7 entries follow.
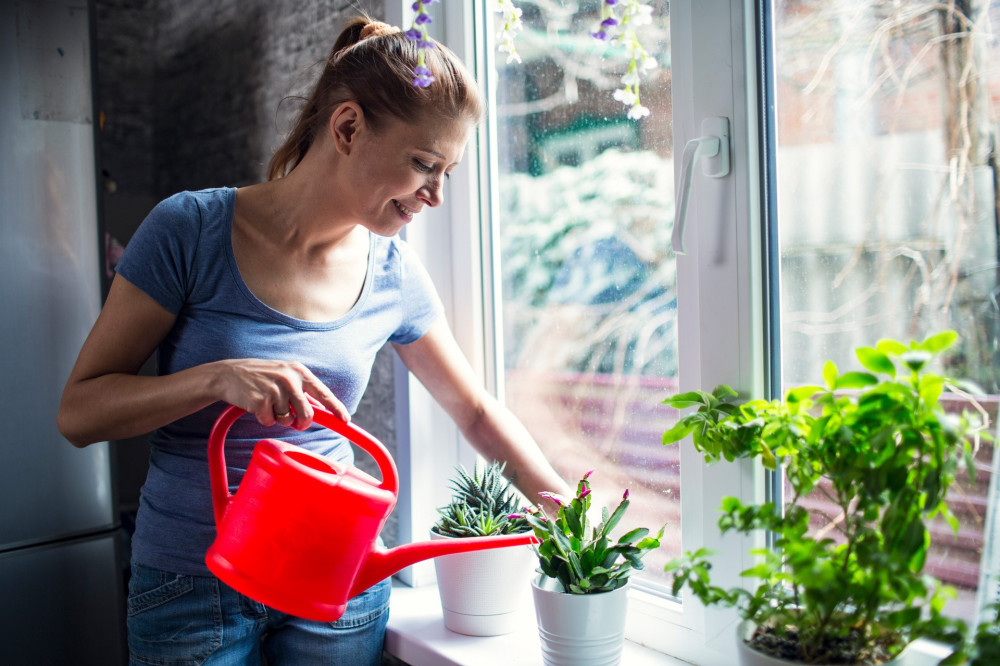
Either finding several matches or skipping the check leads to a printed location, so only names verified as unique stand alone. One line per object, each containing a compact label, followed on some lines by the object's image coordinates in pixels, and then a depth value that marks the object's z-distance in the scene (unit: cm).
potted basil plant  62
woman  105
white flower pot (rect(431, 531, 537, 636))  117
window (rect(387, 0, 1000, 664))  88
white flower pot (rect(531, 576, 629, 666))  95
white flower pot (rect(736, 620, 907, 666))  66
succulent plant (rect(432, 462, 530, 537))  117
